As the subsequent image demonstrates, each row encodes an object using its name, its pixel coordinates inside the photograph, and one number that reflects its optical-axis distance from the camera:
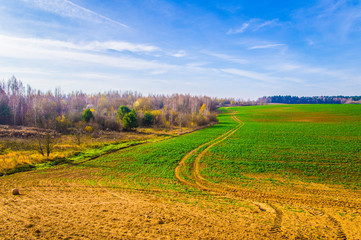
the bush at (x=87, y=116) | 57.49
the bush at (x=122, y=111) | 58.29
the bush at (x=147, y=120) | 65.06
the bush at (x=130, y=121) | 53.56
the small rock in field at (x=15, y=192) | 13.95
